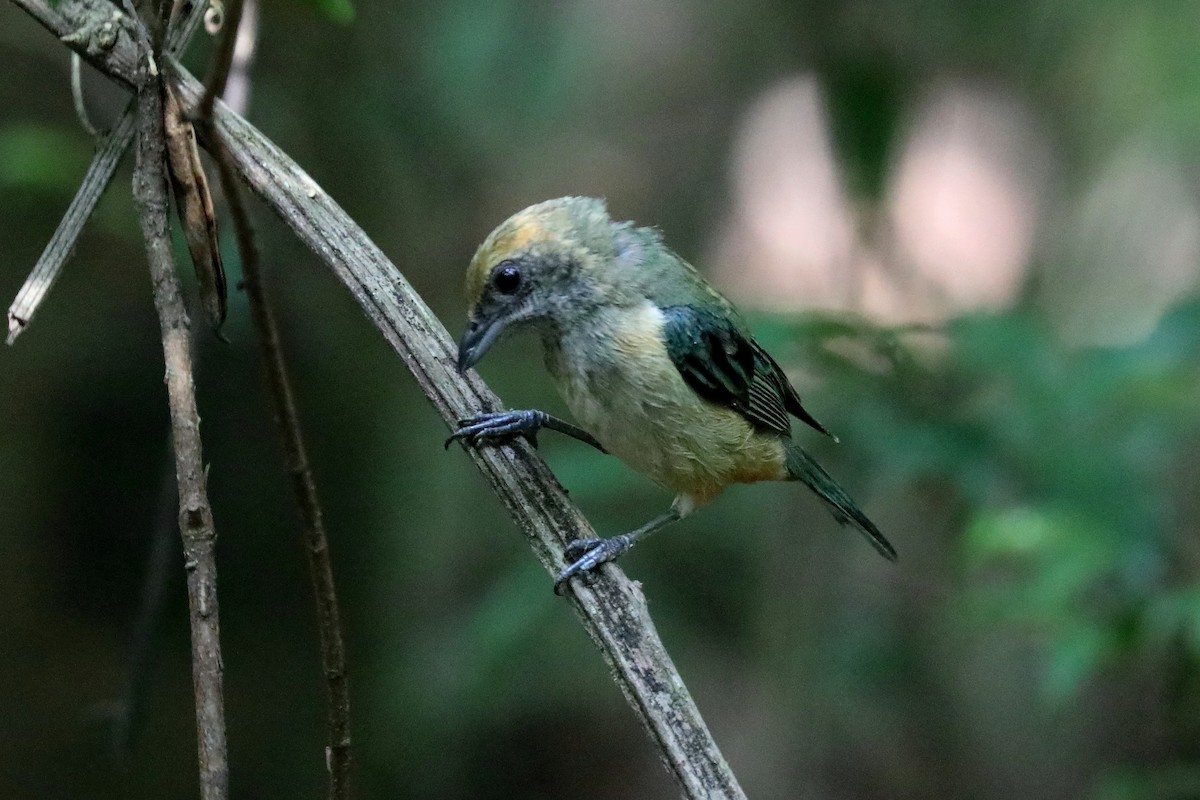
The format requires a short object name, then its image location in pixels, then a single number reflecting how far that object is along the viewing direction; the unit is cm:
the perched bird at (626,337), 642
